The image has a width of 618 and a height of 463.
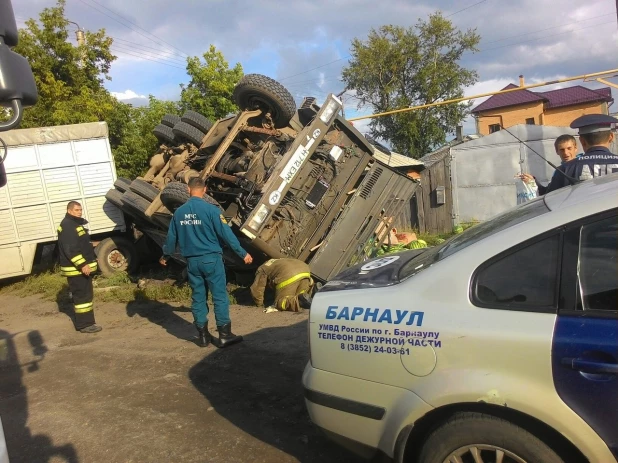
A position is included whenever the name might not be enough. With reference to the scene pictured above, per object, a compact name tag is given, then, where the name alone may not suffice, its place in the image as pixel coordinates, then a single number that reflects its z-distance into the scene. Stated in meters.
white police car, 1.92
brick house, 36.09
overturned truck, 6.71
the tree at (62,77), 13.66
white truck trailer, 10.05
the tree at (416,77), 26.17
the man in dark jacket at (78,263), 6.31
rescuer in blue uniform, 5.16
